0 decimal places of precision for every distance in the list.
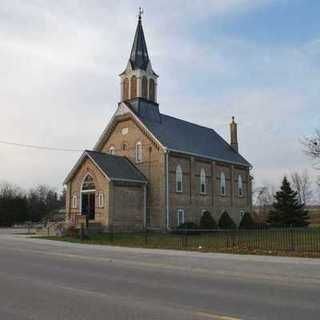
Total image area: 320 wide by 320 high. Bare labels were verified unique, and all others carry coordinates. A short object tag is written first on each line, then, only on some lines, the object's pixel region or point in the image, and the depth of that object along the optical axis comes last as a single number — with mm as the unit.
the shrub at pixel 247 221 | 53641
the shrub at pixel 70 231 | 37975
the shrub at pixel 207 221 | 46644
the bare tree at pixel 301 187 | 105188
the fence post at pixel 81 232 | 34138
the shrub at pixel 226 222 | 50762
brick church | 43781
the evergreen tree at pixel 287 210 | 55094
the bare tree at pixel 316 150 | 35038
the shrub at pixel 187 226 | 44062
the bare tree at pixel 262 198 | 110650
